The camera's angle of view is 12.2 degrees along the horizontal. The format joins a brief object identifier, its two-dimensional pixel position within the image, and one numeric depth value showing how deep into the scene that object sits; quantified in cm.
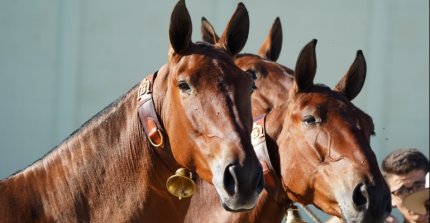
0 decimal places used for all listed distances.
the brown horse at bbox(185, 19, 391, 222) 962
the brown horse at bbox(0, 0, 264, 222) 871
